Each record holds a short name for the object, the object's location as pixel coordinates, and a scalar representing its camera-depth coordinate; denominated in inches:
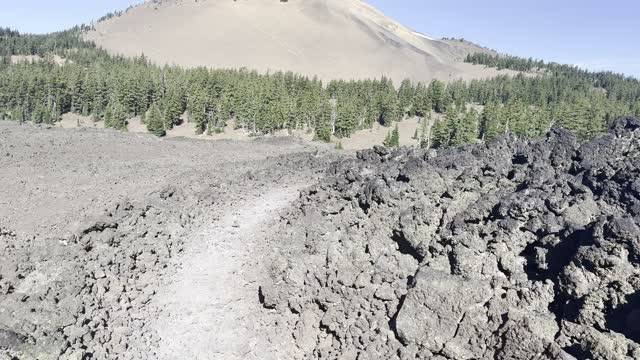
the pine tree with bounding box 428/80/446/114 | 4179.6
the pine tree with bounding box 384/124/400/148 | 2992.9
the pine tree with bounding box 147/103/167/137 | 3078.2
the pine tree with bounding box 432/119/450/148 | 3078.2
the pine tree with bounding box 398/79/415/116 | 3964.1
